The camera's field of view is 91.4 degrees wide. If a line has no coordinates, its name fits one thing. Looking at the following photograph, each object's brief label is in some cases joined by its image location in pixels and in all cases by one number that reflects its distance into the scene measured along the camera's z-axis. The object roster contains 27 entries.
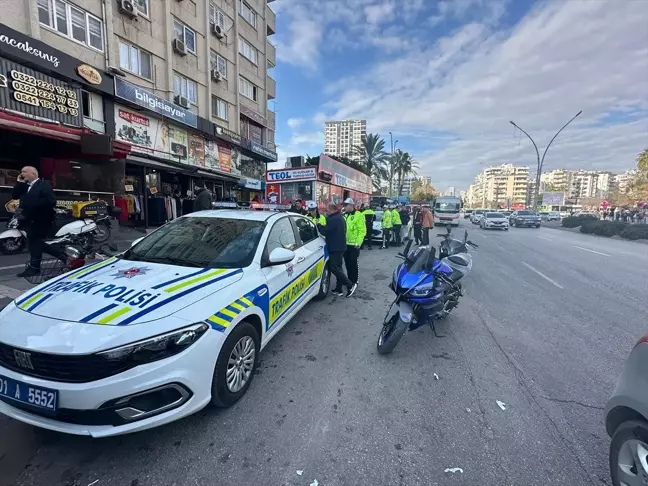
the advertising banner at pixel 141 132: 13.85
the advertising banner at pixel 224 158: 20.83
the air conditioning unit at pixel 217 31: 19.39
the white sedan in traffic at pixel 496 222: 25.09
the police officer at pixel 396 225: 12.78
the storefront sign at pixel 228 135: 19.91
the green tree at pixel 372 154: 45.12
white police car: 1.96
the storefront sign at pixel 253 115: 23.30
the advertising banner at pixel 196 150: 18.14
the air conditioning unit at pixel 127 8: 13.33
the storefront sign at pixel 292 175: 15.34
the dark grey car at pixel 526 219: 30.22
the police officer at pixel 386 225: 12.22
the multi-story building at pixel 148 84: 10.55
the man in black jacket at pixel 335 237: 5.80
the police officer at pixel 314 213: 9.12
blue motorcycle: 3.69
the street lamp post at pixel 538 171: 28.38
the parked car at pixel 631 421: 1.64
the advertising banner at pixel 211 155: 19.50
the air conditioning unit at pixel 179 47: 16.45
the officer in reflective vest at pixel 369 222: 11.91
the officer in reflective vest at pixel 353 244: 6.44
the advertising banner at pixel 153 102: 13.41
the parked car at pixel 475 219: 34.72
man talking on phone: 5.02
